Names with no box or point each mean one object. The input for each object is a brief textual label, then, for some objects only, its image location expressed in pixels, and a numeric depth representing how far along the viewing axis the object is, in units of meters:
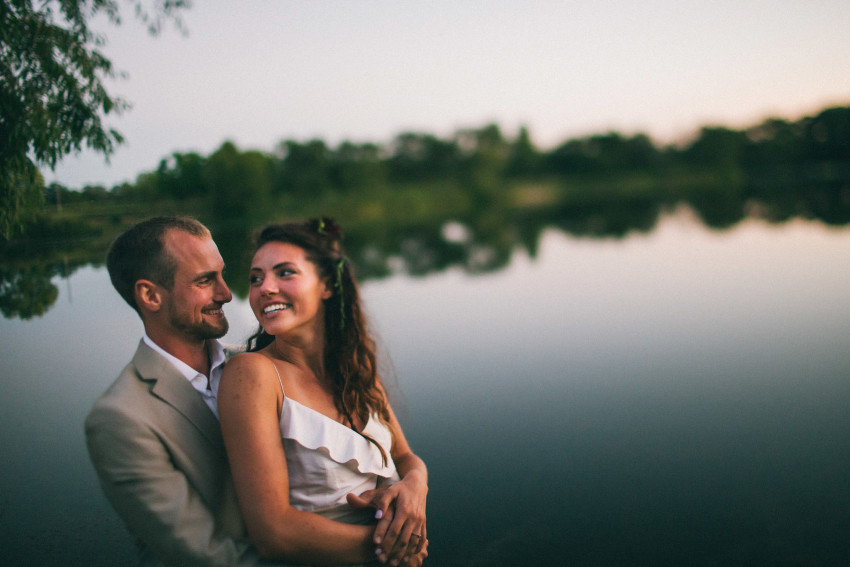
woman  1.82
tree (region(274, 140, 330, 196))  38.12
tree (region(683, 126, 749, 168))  100.19
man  1.64
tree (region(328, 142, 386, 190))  58.22
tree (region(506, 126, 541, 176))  98.75
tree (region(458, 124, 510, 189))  79.74
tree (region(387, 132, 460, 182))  86.88
